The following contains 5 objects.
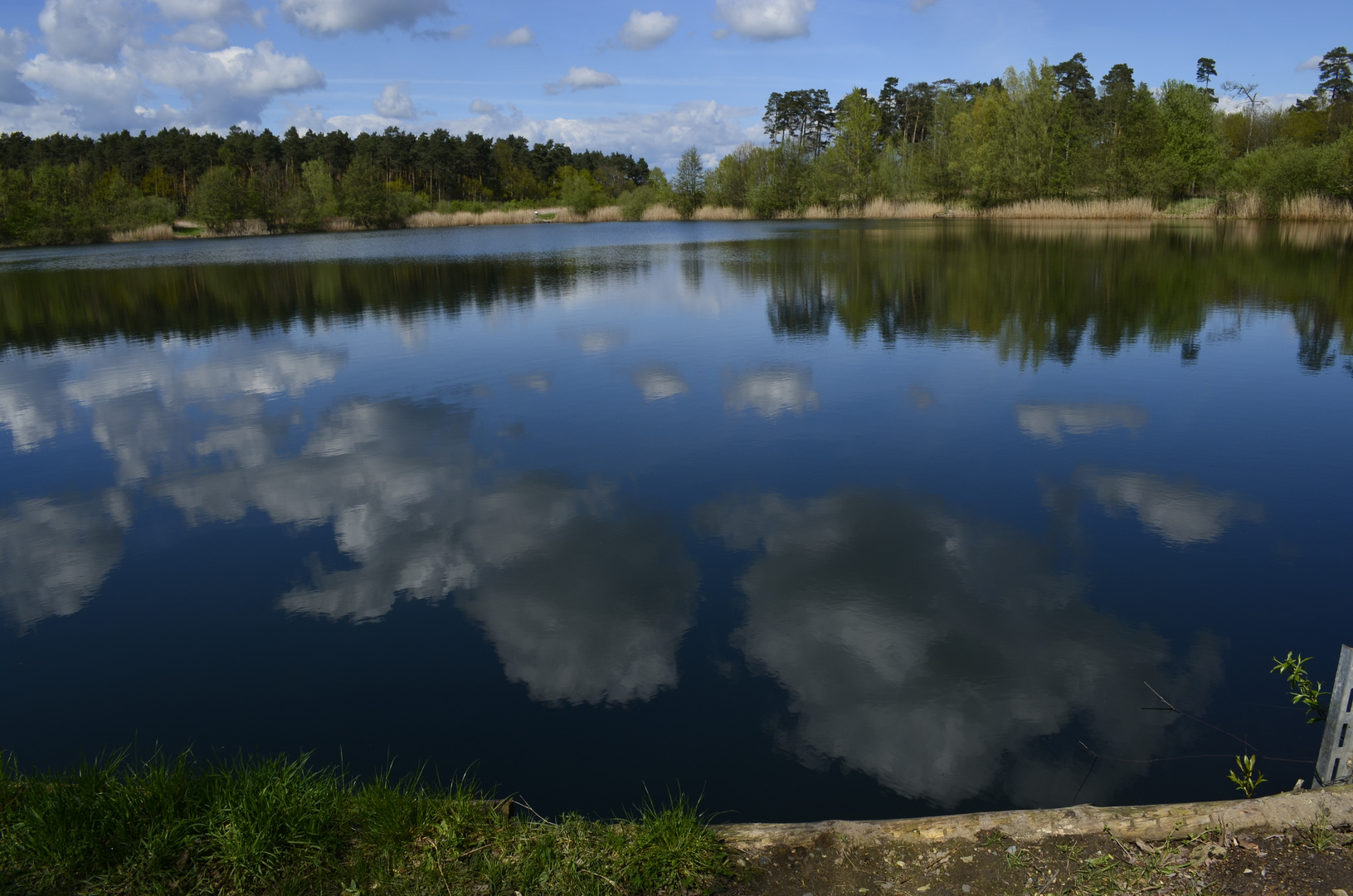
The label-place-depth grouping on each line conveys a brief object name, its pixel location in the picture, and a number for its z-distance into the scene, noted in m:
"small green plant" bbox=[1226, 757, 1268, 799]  3.12
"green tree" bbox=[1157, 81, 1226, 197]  41.59
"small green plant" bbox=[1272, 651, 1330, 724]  3.26
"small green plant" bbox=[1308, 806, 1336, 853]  2.71
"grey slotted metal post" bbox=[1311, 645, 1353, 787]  2.91
